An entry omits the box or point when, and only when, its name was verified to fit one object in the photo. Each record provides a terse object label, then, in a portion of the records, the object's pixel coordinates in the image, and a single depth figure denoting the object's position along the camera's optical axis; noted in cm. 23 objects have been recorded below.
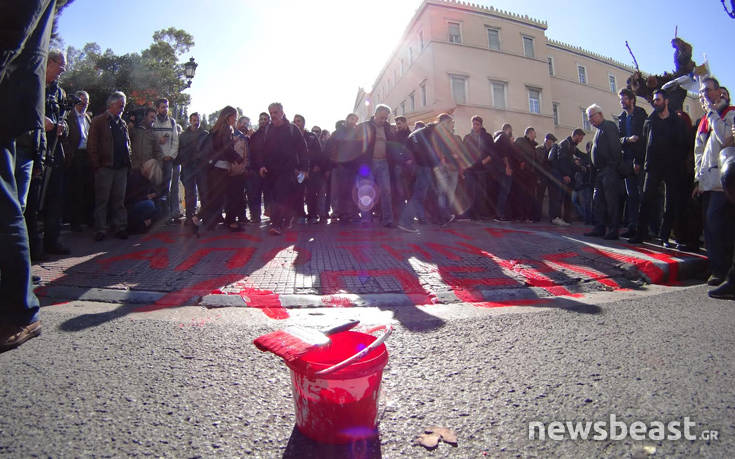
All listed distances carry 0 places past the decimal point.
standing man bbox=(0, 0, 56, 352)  191
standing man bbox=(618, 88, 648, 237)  571
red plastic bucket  119
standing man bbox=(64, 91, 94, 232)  563
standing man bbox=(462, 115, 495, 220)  811
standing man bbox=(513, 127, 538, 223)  836
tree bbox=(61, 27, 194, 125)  2642
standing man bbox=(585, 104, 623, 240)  586
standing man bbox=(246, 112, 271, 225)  629
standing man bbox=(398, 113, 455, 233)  696
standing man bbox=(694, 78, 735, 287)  373
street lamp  1307
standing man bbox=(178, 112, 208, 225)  604
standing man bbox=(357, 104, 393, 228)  659
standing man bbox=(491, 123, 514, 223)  821
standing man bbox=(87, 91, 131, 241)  521
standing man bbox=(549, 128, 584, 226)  835
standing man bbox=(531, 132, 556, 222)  864
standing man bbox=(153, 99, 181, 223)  671
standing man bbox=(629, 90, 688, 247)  505
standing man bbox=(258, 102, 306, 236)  594
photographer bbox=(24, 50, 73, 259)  403
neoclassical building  2317
